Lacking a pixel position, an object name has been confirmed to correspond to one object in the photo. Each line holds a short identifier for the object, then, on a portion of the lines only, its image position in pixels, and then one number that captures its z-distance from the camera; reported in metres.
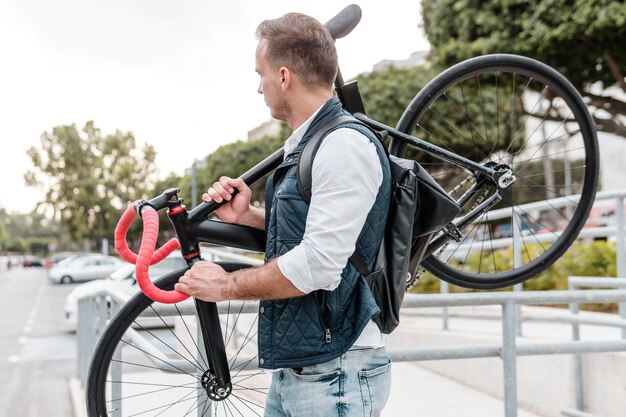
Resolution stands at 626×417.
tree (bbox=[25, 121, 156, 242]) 55.59
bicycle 2.11
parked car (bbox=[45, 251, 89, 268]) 58.48
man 1.75
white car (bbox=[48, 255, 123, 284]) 30.98
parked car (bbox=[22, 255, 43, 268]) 80.95
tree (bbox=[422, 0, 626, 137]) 11.48
